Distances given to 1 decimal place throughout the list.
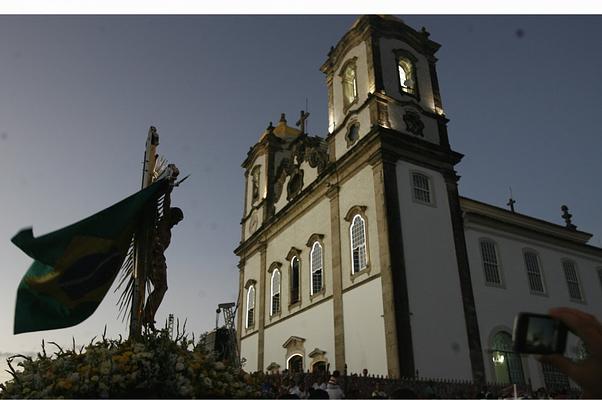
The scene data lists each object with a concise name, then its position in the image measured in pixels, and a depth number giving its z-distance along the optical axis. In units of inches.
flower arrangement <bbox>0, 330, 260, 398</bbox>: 161.3
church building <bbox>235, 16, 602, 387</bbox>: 719.1
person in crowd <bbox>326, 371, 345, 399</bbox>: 451.3
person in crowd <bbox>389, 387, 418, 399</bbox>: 196.7
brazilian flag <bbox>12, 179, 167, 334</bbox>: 218.7
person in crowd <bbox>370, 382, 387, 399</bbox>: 528.8
